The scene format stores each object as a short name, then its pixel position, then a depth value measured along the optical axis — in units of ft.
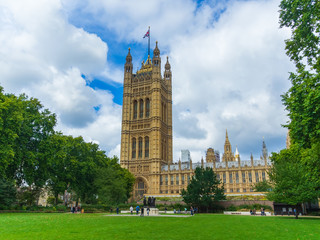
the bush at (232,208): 146.84
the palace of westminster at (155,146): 250.98
